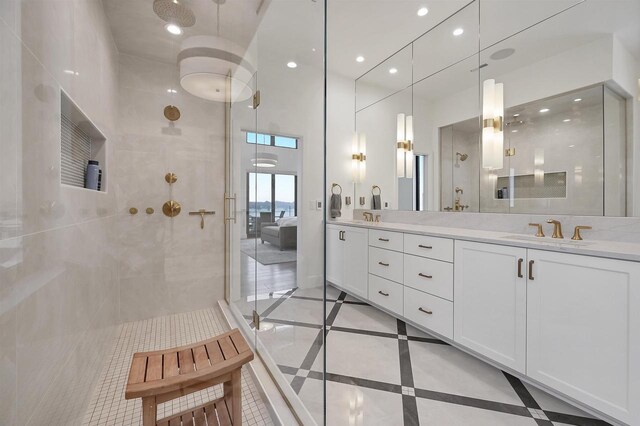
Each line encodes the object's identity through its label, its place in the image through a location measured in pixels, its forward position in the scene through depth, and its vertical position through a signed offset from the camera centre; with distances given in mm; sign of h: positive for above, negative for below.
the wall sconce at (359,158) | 3414 +749
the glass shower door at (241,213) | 1975 -12
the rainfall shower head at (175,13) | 1800 +1474
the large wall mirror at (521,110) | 1528 +818
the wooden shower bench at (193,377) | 924 -649
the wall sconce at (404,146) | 2855 +770
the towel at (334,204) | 3436 +104
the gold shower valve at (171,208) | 2244 +28
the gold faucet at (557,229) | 1638 -107
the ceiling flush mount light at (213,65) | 1957 +1160
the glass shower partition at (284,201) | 1242 +86
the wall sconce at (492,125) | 2066 +744
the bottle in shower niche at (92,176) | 1500 +216
